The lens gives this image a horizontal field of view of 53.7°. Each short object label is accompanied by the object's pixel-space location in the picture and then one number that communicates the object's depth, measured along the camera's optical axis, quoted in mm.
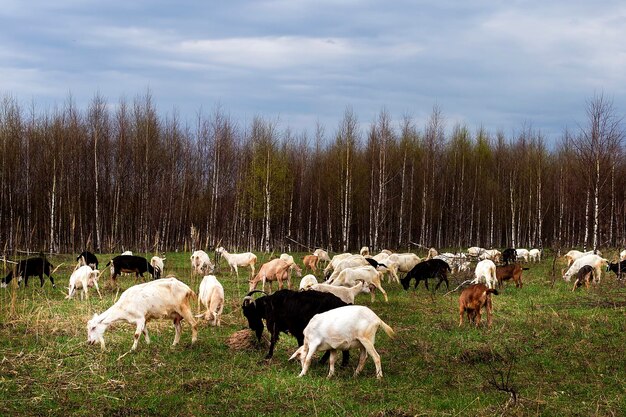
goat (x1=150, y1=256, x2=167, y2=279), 22306
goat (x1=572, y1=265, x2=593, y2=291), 21156
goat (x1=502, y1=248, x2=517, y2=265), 34938
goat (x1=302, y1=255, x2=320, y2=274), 28412
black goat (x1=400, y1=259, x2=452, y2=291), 22109
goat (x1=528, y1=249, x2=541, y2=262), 38188
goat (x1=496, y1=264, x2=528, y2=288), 21891
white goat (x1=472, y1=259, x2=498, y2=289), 20539
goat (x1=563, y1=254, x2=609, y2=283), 23062
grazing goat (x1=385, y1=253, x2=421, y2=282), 26369
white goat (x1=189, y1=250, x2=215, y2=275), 25625
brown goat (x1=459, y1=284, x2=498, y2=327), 13750
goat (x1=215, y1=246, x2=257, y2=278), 27406
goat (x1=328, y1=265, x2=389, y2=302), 19562
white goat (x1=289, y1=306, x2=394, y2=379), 9578
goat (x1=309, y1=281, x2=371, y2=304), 15508
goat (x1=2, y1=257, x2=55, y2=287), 21375
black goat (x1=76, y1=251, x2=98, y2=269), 25148
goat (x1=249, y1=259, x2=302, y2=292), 21094
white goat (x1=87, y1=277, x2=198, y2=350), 11375
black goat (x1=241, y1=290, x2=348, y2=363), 11281
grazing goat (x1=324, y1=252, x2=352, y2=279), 24738
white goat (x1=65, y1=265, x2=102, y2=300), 17938
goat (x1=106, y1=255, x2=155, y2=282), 21562
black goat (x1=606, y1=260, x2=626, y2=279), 23016
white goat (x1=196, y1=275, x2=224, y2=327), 14102
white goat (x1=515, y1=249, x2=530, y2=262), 38406
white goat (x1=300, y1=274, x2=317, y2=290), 18288
